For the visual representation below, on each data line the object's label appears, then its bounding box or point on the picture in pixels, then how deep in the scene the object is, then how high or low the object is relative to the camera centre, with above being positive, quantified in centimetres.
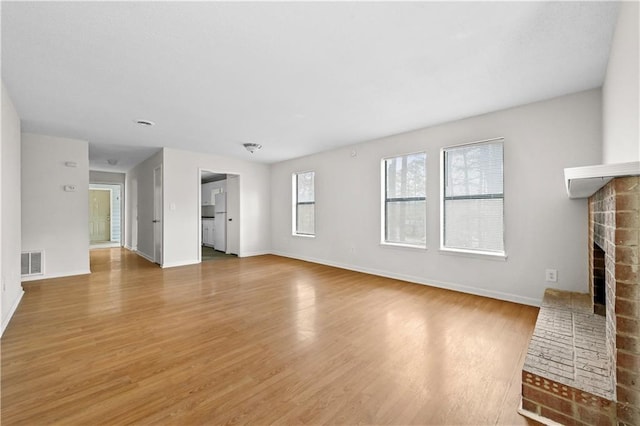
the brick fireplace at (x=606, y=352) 123 -91
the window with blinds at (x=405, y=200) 433 +20
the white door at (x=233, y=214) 688 -3
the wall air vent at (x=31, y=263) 438 -80
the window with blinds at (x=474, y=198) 356 +18
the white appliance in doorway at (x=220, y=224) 769 -32
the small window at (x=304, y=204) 636 +20
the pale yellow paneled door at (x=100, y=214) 966 -1
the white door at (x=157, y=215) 569 -3
